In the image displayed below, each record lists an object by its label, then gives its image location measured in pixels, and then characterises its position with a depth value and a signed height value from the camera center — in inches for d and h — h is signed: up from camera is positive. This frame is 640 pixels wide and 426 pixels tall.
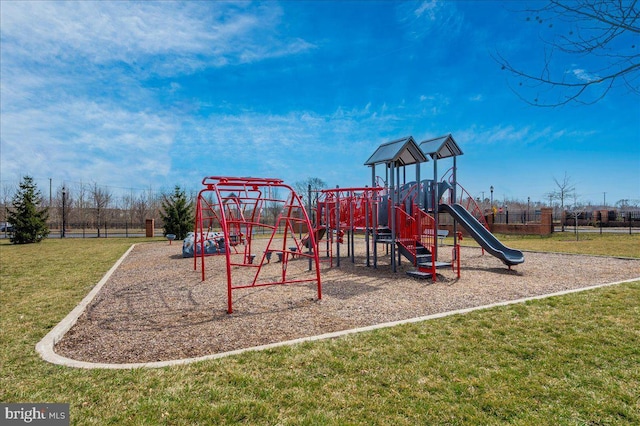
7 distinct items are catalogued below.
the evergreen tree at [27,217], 908.6 +22.7
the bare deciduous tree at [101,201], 2006.6 +134.6
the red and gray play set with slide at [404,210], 396.2 +14.6
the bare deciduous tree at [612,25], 83.4 +46.2
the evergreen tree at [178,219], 953.5 +14.7
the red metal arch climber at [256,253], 277.1 -36.8
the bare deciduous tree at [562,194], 1103.0 +80.4
